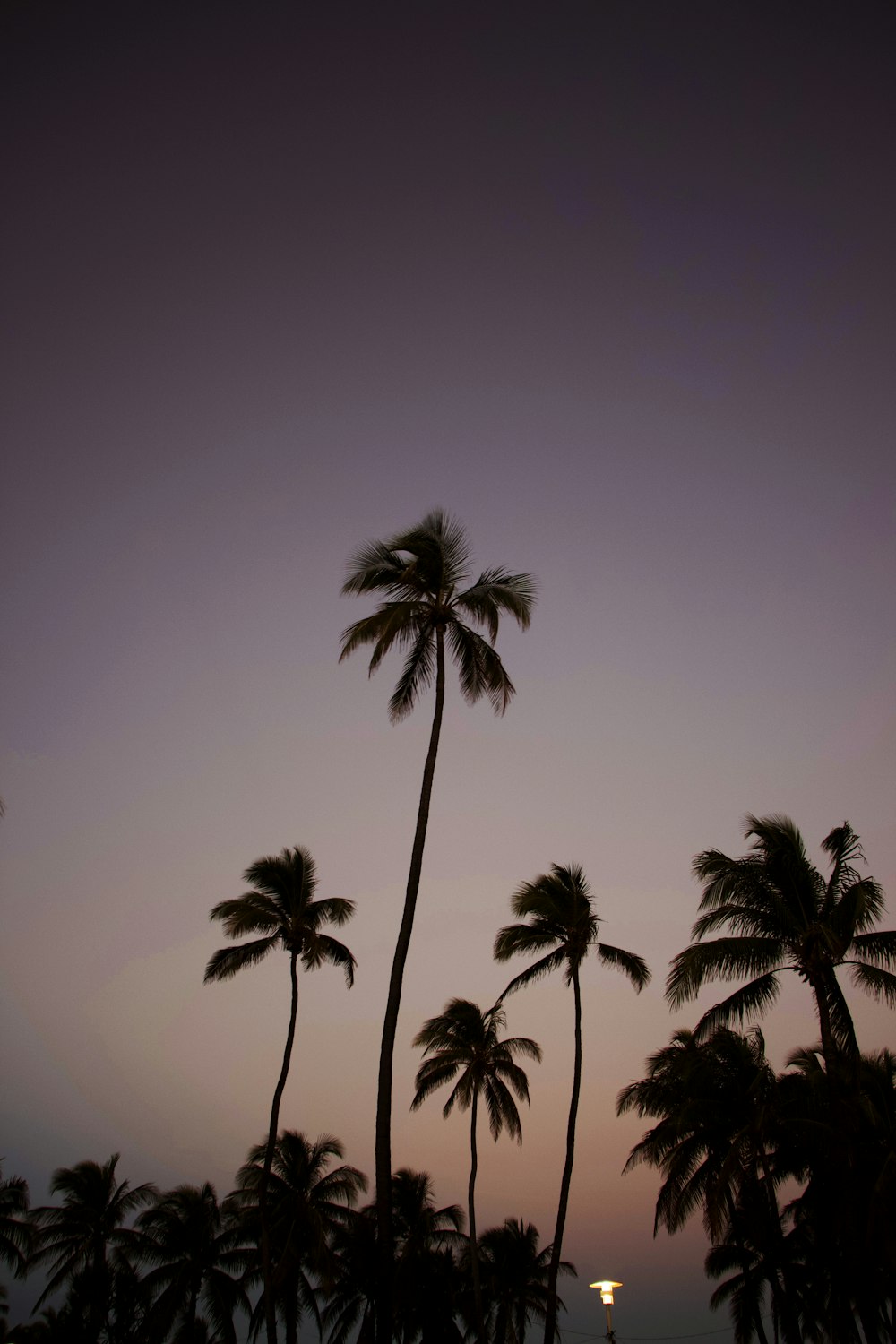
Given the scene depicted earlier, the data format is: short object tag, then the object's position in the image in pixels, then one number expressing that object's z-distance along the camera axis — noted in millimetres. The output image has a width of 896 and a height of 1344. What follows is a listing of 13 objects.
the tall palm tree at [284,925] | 32125
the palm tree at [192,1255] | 43938
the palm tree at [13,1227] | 45344
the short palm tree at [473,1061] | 37594
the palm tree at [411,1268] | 37688
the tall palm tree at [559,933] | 29844
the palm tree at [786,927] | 19219
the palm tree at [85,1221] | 44625
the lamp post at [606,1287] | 23406
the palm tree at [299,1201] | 38750
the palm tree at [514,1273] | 48406
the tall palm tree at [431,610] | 21734
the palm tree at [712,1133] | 26344
